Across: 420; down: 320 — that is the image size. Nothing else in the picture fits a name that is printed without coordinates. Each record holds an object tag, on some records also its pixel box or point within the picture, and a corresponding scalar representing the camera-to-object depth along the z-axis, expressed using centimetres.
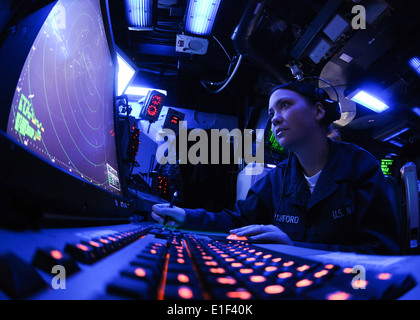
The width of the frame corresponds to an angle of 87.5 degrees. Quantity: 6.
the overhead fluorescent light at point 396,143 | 537
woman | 92
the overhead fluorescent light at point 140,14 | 250
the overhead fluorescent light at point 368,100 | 349
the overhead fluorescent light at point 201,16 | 239
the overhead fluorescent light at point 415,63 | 292
